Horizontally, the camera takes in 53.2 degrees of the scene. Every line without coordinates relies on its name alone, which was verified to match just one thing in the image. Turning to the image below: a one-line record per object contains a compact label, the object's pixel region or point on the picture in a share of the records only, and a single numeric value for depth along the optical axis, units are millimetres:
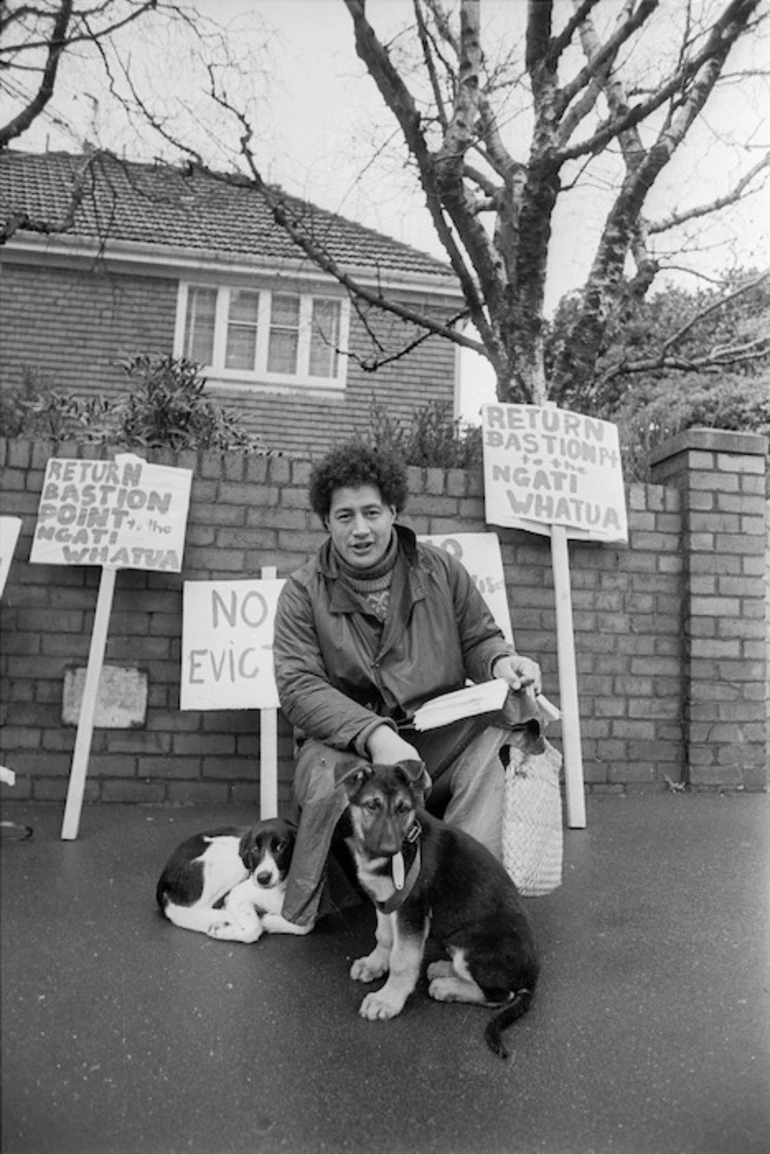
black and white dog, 1780
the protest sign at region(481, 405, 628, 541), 3486
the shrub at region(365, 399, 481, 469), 3668
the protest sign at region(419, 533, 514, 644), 3564
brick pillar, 3764
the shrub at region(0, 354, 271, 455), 3436
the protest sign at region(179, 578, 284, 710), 3182
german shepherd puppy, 1507
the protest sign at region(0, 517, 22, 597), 2757
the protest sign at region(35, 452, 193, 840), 3078
